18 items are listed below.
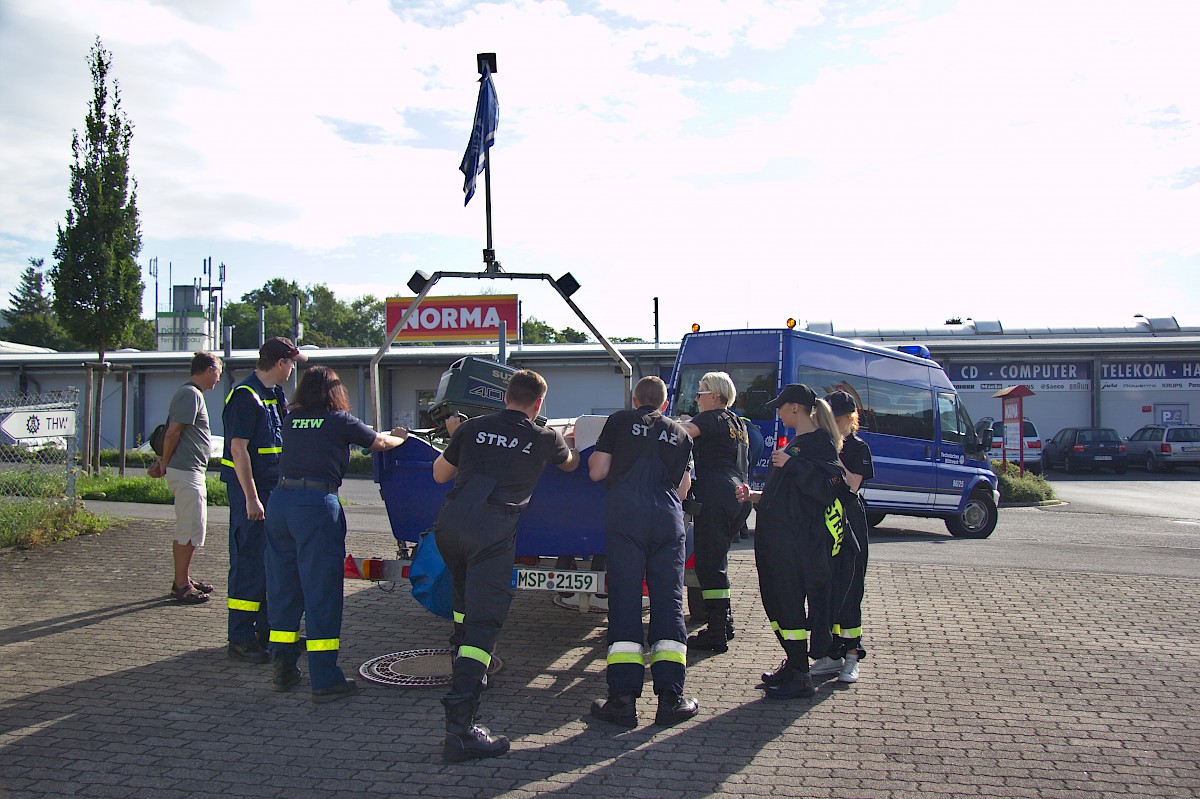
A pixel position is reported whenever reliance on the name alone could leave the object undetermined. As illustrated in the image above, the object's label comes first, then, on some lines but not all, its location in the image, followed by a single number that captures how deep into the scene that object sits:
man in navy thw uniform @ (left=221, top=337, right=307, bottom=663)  5.75
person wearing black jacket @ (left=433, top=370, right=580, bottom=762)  4.38
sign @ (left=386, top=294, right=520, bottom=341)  35.12
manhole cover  5.47
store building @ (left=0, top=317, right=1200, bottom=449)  31.16
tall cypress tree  13.09
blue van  12.03
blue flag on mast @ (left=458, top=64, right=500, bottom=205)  8.16
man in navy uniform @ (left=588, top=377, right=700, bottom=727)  4.85
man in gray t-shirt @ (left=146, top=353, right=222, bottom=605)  7.05
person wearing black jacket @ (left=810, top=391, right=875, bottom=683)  5.65
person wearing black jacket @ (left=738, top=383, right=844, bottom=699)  5.36
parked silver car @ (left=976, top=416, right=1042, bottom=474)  27.52
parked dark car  27.75
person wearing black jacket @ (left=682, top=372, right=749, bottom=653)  6.10
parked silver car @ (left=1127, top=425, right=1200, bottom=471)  27.41
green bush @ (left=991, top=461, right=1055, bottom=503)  18.95
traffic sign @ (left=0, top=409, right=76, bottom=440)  9.23
